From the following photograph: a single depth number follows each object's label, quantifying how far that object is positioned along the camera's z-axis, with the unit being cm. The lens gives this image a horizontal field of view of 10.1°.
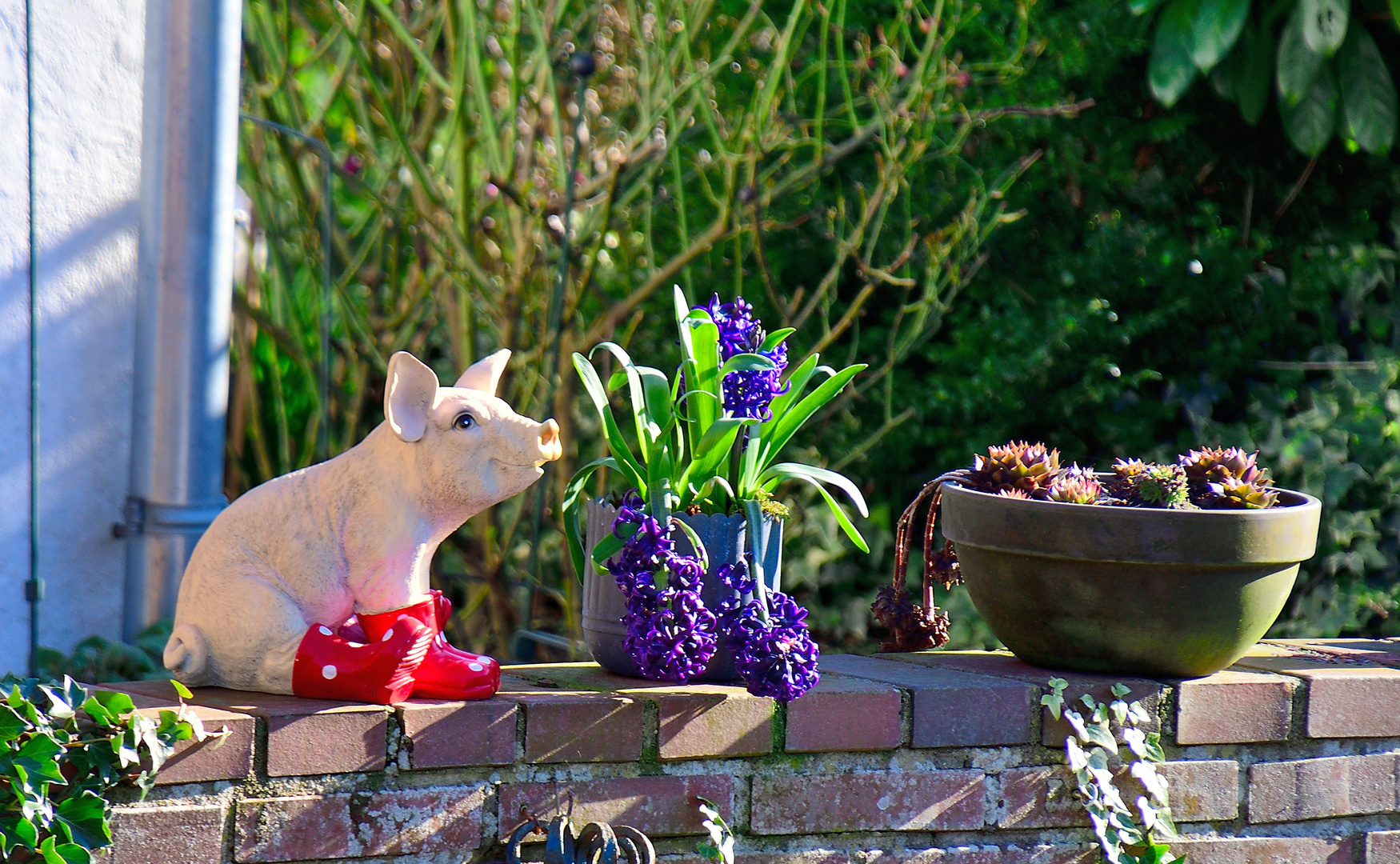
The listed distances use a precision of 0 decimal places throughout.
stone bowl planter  761
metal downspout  786
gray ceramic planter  757
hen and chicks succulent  768
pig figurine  744
